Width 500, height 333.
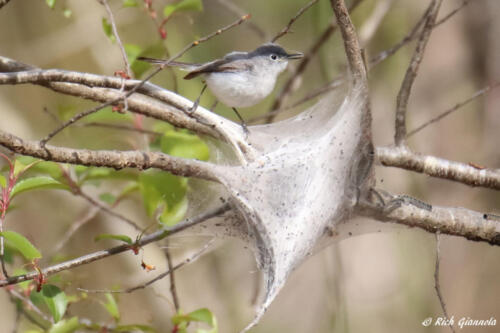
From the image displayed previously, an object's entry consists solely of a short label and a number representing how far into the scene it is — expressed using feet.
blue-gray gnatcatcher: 17.93
